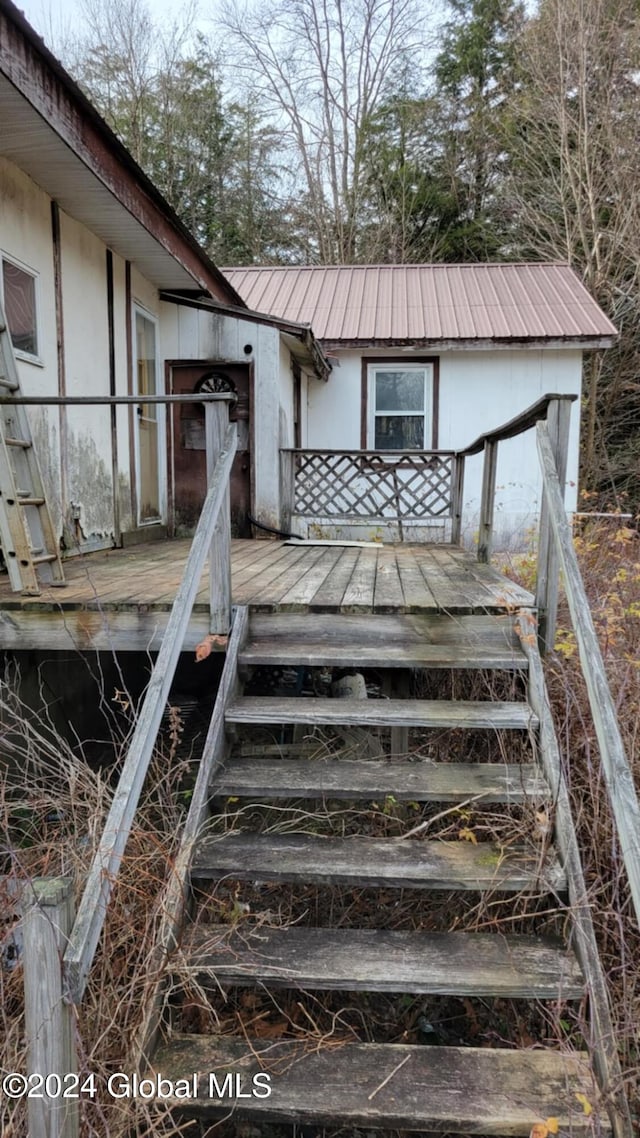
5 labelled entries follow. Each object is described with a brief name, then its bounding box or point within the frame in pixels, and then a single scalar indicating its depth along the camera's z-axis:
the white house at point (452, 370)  9.19
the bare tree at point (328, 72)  14.83
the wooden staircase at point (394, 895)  1.72
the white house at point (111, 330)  3.94
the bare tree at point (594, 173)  11.37
